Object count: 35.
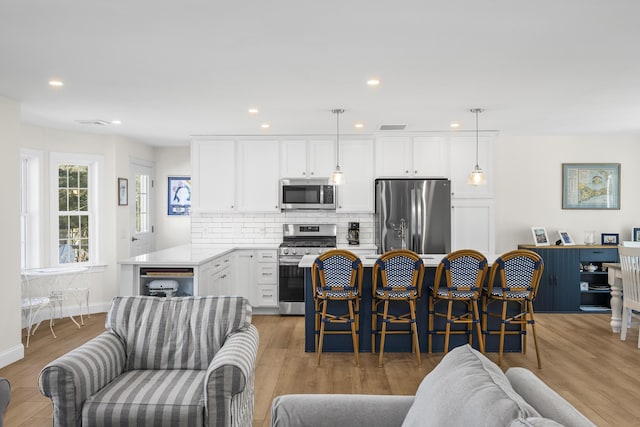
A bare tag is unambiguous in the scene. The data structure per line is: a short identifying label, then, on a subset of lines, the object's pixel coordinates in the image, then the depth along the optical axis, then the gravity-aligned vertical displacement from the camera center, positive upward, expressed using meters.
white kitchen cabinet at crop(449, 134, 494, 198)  6.66 +0.56
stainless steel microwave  6.80 +0.14
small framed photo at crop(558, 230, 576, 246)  6.85 -0.49
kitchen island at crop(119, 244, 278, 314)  4.89 -0.74
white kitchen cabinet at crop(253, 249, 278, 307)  6.65 -0.98
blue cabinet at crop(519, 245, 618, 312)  6.63 -0.98
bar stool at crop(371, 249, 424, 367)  4.34 -0.68
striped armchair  2.37 -0.86
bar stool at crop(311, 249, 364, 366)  4.36 -0.70
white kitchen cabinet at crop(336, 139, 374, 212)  6.77 +0.40
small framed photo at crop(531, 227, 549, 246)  6.86 -0.45
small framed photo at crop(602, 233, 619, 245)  6.93 -0.49
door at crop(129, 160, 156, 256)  7.31 -0.05
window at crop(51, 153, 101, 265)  6.40 -0.04
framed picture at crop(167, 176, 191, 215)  8.14 +0.16
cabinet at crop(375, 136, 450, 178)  6.68 +0.64
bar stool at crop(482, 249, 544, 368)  4.32 -0.68
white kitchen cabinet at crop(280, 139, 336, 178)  6.82 +0.64
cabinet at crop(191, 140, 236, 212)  6.91 +0.40
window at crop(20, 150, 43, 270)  6.05 -0.03
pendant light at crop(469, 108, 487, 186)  5.25 +0.28
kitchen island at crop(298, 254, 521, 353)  4.78 -1.25
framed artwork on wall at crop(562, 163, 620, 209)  7.13 +0.25
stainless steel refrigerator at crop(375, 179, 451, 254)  6.43 -0.14
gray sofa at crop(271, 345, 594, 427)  1.35 -0.63
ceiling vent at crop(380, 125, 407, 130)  6.17 +0.97
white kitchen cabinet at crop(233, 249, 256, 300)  6.65 -0.91
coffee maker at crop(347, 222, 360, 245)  6.90 -0.41
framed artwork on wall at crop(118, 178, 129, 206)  6.93 +0.19
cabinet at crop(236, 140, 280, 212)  6.89 +0.41
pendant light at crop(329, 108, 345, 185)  5.18 +0.32
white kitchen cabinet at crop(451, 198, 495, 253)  6.69 -0.27
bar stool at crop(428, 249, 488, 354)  4.34 -0.69
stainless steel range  6.56 -0.92
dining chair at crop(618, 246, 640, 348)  5.01 -0.81
